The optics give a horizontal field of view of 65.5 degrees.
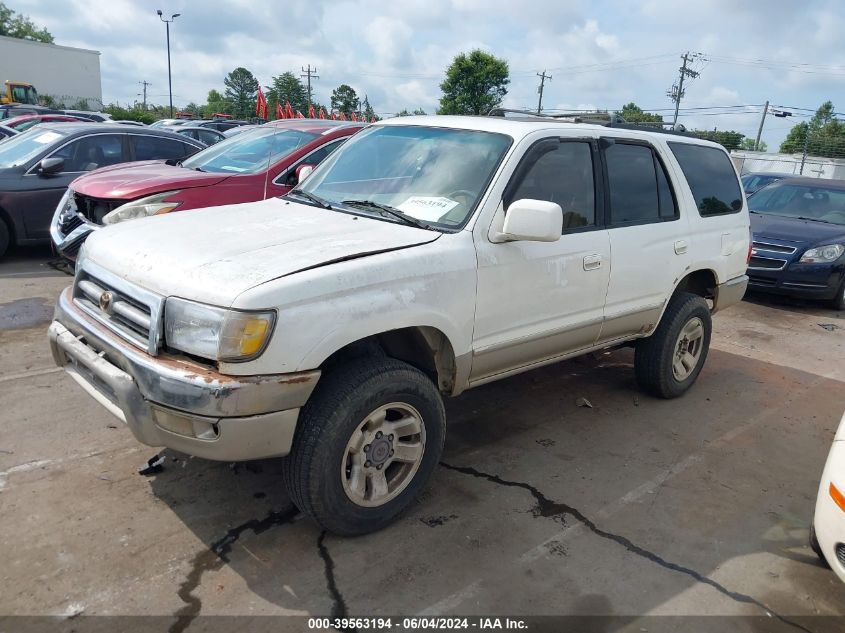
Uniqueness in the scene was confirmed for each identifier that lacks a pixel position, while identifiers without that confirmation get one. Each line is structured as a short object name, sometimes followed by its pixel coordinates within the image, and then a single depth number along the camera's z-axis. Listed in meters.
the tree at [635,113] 50.98
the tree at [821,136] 47.75
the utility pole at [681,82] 50.66
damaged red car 6.23
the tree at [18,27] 77.69
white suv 2.67
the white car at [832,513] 2.71
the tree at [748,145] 64.97
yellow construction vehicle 39.41
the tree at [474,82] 54.31
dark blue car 8.38
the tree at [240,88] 83.56
